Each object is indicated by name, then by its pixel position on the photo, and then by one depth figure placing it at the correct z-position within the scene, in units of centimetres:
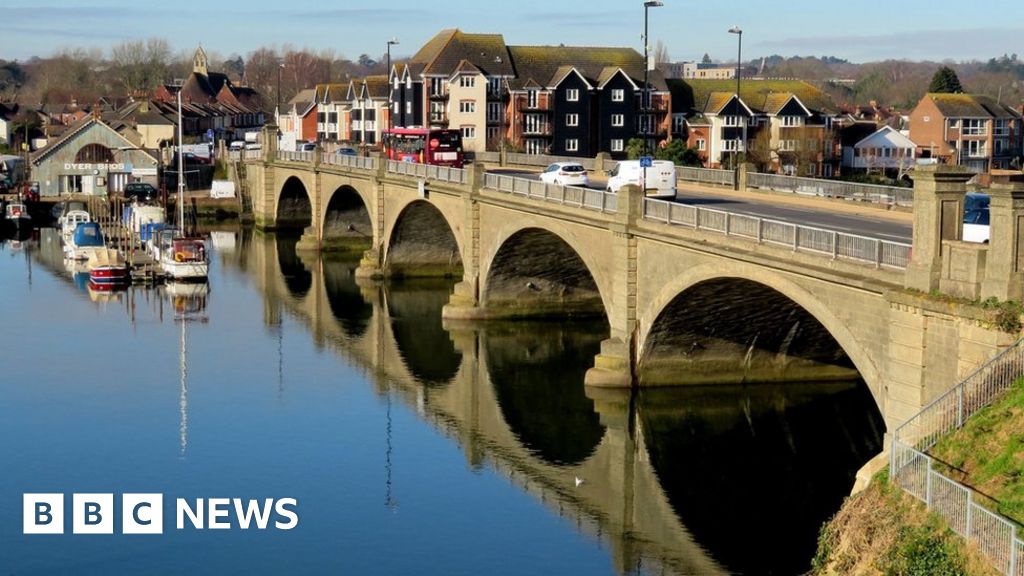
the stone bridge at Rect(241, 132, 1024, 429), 3625
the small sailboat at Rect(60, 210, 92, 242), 11533
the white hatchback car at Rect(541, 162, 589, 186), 7394
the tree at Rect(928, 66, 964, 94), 17562
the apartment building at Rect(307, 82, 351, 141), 17788
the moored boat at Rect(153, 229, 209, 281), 9331
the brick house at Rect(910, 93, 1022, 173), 14825
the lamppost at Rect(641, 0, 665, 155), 6969
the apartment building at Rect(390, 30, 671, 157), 14000
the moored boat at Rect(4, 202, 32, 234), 12975
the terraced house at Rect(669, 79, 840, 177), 13988
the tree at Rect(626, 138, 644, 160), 12014
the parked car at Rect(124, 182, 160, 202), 13975
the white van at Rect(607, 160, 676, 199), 6450
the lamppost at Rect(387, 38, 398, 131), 14410
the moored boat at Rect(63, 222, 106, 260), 10450
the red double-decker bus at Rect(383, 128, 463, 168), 9756
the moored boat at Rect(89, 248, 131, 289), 9119
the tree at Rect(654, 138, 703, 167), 12244
